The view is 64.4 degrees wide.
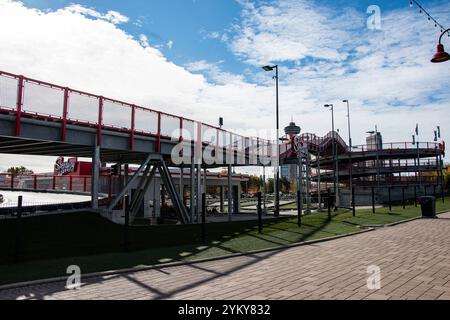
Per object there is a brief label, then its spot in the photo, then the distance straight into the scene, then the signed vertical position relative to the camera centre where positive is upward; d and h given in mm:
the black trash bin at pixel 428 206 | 21000 -749
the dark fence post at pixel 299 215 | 16425 -969
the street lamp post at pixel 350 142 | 50894 +7934
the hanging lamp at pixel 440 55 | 10586 +4093
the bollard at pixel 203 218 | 11966 -811
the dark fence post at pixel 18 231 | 8758 -896
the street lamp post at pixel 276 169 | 27334 +2096
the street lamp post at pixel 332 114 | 39688 +8893
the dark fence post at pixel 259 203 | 13912 -366
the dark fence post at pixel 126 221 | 10430 -787
